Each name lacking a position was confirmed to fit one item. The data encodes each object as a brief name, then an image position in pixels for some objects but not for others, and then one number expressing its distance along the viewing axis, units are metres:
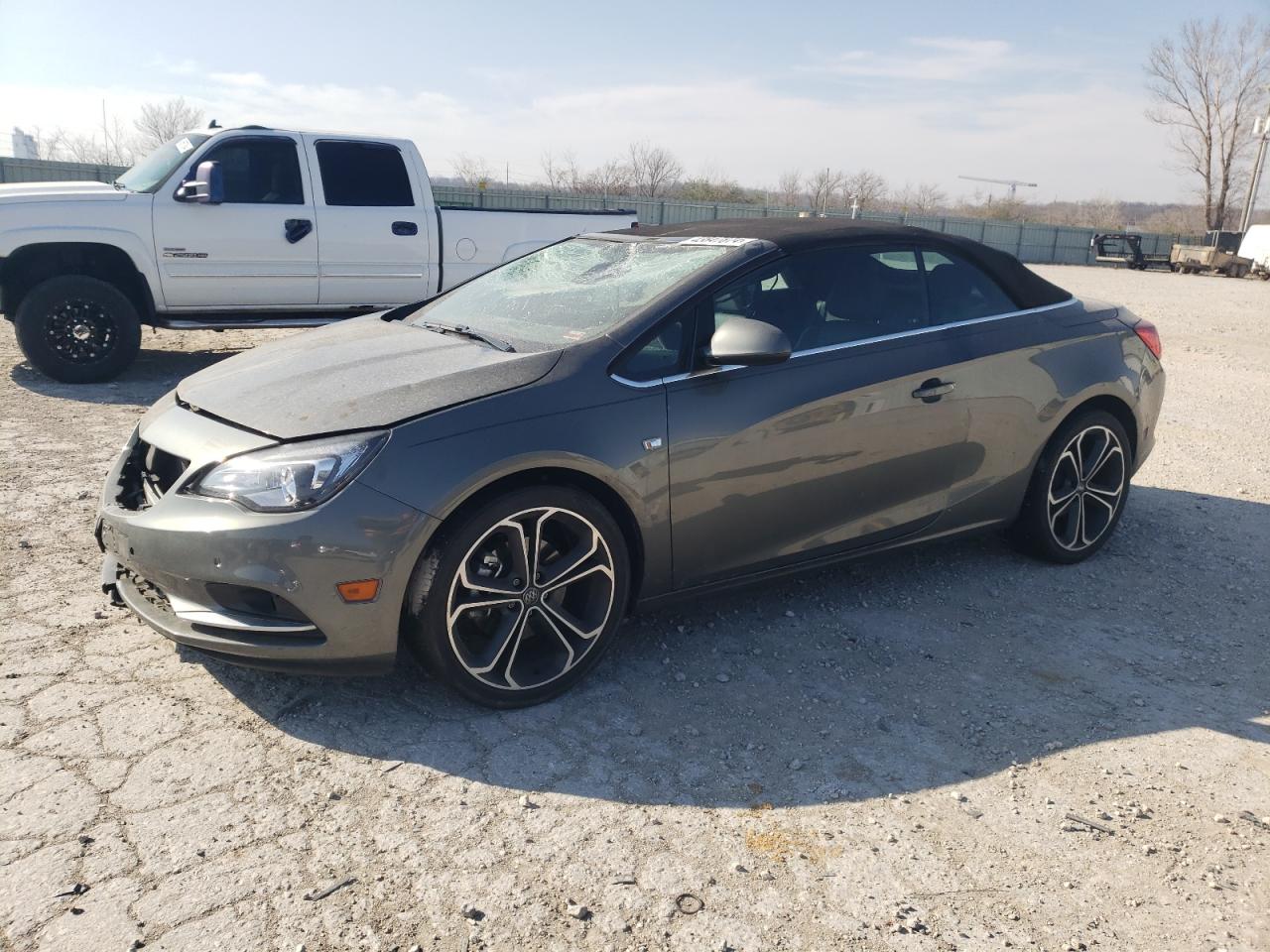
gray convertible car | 3.08
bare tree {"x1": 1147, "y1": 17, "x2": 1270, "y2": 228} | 55.44
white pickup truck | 7.94
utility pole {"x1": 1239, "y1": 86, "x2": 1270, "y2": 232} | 44.94
